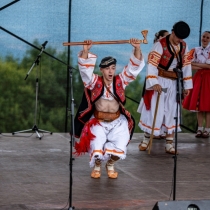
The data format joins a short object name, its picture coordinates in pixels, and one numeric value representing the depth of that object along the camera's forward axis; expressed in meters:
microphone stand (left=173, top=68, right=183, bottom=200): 9.18
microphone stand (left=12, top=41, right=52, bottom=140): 13.58
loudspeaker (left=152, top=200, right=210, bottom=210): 6.98
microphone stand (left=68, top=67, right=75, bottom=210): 8.01
